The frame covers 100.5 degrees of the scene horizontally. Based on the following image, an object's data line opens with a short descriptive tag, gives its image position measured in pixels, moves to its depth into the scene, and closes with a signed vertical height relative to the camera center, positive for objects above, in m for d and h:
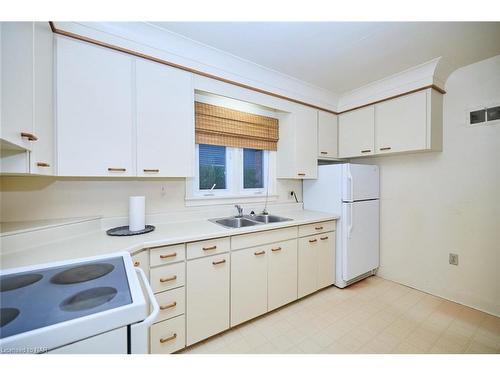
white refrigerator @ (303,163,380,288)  2.37 -0.29
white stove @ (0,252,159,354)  0.54 -0.38
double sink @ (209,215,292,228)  2.19 -0.36
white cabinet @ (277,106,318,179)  2.49 +0.52
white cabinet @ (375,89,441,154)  2.12 +0.68
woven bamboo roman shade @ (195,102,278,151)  2.11 +0.65
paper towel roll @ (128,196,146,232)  1.61 -0.21
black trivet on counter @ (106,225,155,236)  1.53 -0.34
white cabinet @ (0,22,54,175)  0.91 +0.45
